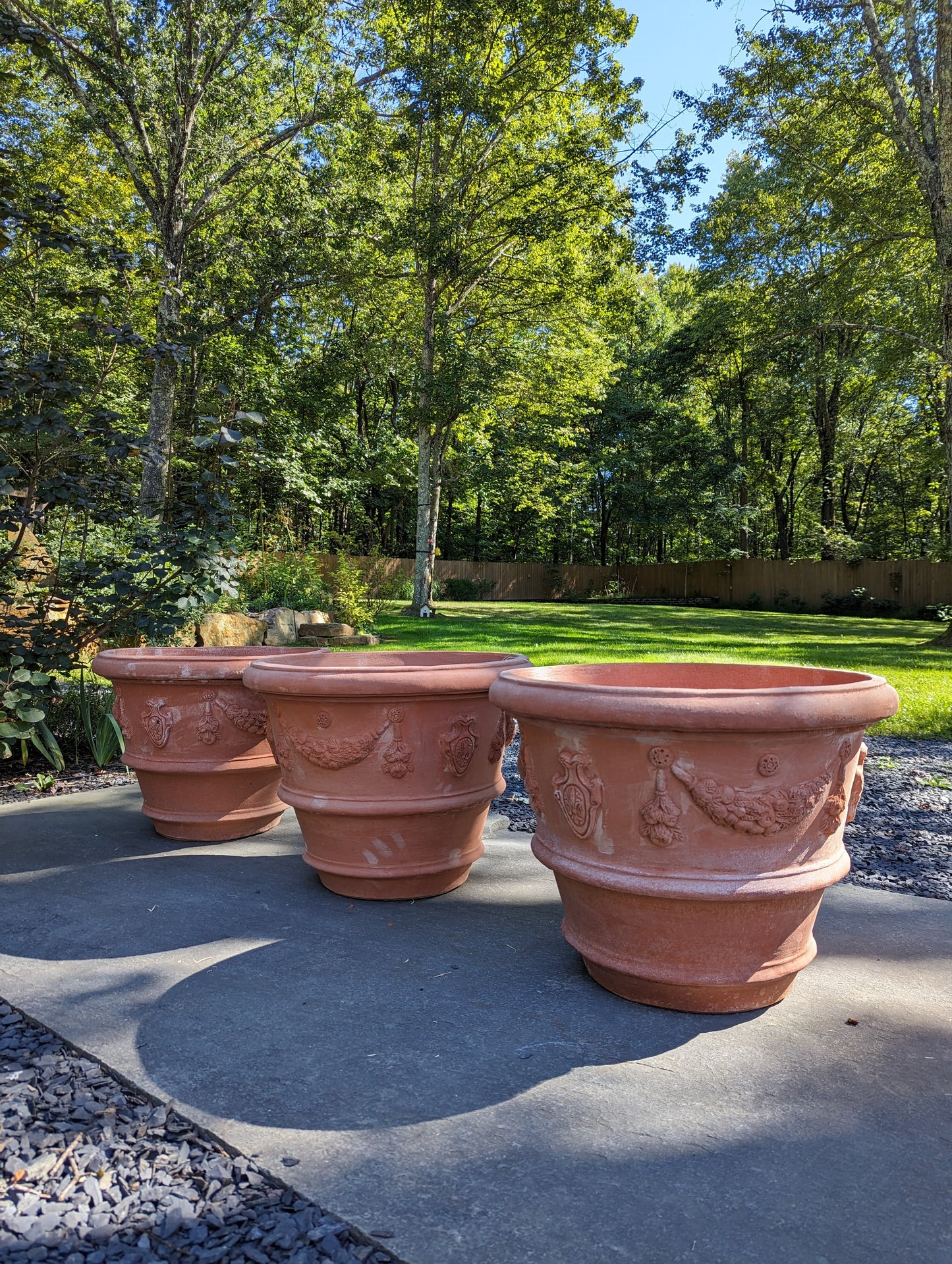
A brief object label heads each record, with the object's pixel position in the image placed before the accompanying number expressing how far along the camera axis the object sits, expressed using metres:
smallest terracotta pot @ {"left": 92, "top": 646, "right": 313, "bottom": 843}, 3.07
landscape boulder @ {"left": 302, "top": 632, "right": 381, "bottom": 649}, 10.55
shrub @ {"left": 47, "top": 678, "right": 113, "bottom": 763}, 4.80
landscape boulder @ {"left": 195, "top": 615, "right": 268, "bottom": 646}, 8.53
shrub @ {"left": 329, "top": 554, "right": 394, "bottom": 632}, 12.26
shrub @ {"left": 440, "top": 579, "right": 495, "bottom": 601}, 28.12
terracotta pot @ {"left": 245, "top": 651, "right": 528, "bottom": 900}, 2.43
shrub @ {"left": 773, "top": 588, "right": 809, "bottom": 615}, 24.28
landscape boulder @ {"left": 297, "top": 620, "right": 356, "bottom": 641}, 10.88
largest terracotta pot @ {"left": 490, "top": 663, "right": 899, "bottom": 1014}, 1.71
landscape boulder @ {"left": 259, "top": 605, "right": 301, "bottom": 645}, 10.20
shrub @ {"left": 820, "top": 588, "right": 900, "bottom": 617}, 22.45
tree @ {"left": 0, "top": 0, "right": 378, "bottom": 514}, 11.06
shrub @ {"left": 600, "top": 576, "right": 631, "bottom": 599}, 29.61
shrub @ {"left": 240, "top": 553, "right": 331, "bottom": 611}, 11.65
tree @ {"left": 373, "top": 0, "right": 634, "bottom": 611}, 12.28
